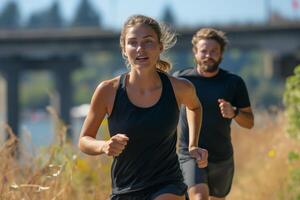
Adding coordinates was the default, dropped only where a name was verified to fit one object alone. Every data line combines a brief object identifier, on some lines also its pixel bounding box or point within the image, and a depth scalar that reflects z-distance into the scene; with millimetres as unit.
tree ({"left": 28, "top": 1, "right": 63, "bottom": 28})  91375
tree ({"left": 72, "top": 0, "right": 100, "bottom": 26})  127344
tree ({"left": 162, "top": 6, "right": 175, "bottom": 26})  126650
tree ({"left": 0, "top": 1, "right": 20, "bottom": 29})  107212
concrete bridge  52625
